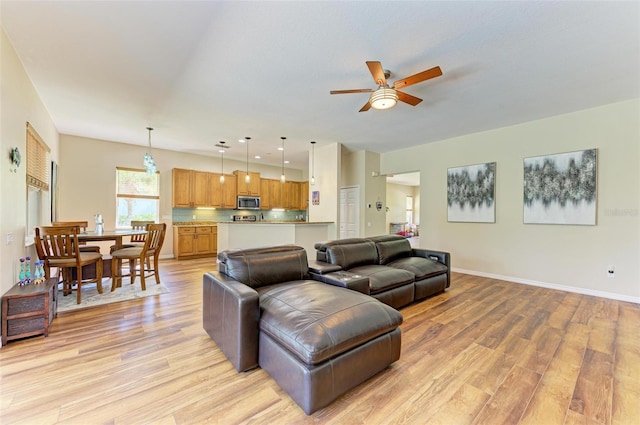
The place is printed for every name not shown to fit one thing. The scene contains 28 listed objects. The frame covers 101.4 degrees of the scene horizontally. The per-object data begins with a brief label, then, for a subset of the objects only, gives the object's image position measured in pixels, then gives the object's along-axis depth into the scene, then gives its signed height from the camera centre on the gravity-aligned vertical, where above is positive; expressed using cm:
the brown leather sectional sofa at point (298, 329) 164 -82
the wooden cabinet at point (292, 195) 910 +61
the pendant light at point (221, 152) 638 +165
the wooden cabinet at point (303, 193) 939 +70
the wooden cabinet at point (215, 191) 756 +61
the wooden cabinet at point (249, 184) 803 +86
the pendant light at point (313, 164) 680 +129
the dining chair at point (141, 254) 394 -67
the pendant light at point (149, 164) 520 +95
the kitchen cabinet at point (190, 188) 702 +64
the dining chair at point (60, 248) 318 -48
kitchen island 570 -48
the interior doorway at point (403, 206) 1254 +38
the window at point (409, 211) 1378 +15
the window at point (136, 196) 643 +38
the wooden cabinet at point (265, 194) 851 +59
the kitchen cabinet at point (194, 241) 675 -80
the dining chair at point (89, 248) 418 -62
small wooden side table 240 -97
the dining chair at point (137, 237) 471 -54
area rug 338 -122
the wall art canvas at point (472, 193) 514 +44
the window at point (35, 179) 339 +44
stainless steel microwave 804 +28
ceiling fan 254 +136
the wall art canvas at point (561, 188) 410 +46
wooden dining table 369 -37
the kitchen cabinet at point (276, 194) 875 +63
